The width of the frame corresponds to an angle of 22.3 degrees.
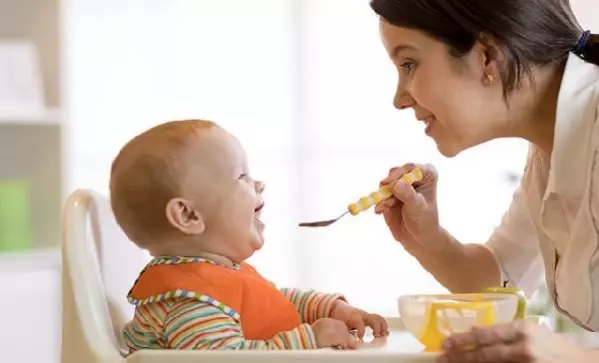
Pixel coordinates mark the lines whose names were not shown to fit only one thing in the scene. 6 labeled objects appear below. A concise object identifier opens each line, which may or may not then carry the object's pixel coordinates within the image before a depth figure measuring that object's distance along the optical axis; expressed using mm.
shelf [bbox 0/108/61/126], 2587
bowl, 1414
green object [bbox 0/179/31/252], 2606
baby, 1456
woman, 1579
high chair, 1344
